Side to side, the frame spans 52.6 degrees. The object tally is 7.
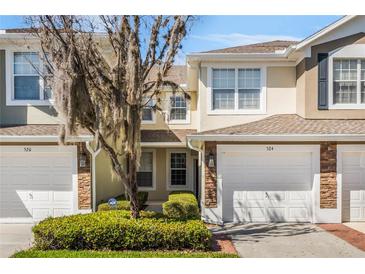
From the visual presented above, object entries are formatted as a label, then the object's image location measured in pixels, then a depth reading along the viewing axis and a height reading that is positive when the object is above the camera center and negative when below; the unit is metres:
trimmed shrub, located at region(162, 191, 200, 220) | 10.45 -2.20
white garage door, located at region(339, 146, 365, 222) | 10.98 -1.67
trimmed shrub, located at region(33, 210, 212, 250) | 7.91 -2.25
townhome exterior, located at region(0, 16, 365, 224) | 10.90 -0.22
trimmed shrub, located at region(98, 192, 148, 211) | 10.97 -2.32
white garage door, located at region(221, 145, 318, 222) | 11.12 -1.65
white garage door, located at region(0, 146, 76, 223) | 11.31 -1.59
